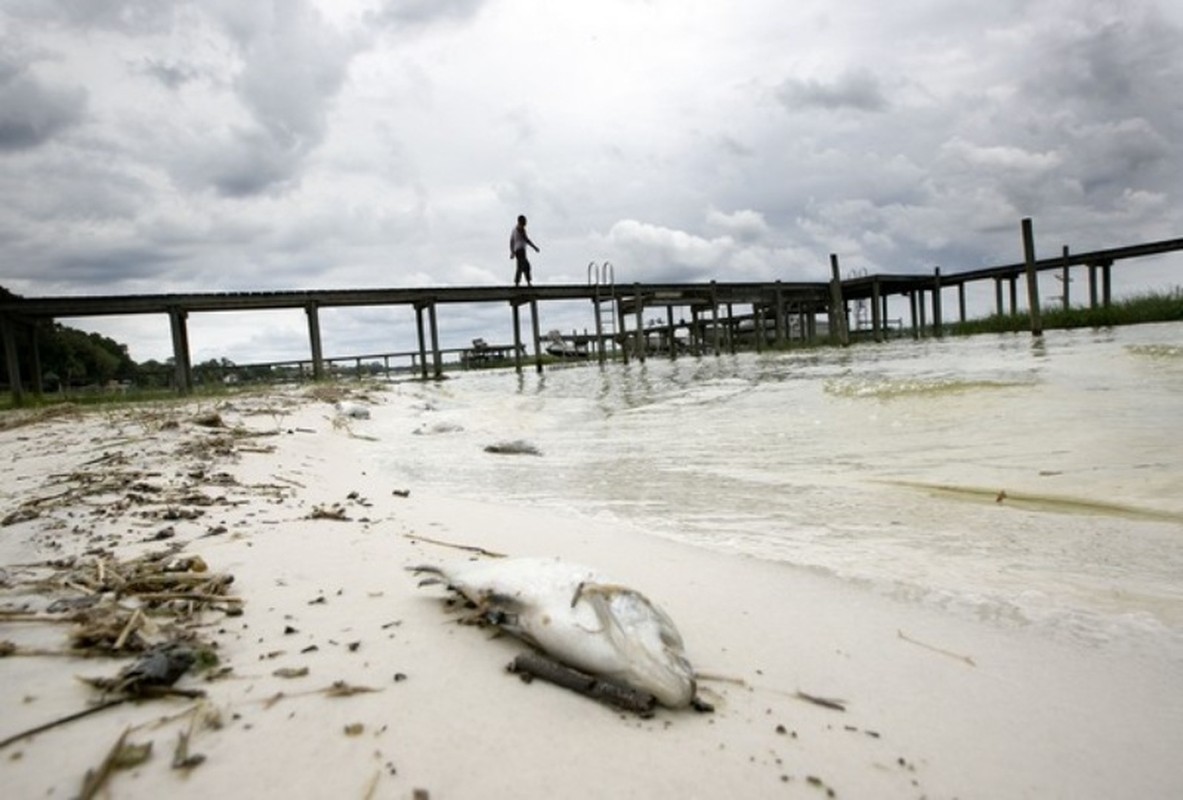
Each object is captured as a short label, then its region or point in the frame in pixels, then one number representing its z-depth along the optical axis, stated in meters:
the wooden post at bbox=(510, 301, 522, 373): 23.49
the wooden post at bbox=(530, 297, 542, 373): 23.25
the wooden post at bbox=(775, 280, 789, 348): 30.45
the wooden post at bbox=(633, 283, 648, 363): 26.10
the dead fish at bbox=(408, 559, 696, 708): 1.39
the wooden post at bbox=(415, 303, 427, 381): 22.72
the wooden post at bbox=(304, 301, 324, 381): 18.83
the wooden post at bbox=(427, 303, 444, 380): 21.86
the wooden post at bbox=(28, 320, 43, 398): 16.88
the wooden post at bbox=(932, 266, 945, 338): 32.91
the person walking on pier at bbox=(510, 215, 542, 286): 19.61
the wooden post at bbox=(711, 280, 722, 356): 27.92
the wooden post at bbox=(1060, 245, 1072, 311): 28.11
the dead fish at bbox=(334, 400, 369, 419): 9.28
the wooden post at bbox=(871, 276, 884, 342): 31.15
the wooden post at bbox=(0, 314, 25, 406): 15.62
